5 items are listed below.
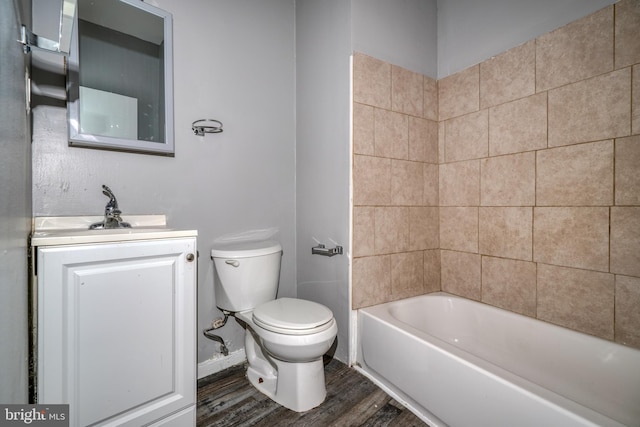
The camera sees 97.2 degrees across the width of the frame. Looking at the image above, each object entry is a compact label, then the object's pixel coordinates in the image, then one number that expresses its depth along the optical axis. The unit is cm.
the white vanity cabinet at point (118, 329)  90
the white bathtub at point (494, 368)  96
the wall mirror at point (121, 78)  129
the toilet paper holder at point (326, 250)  169
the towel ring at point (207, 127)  158
